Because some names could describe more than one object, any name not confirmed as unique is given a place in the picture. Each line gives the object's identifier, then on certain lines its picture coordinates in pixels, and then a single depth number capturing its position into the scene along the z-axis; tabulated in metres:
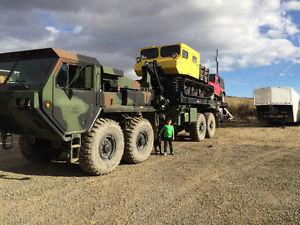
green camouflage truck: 4.76
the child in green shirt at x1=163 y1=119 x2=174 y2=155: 7.28
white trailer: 14.48
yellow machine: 8.30
